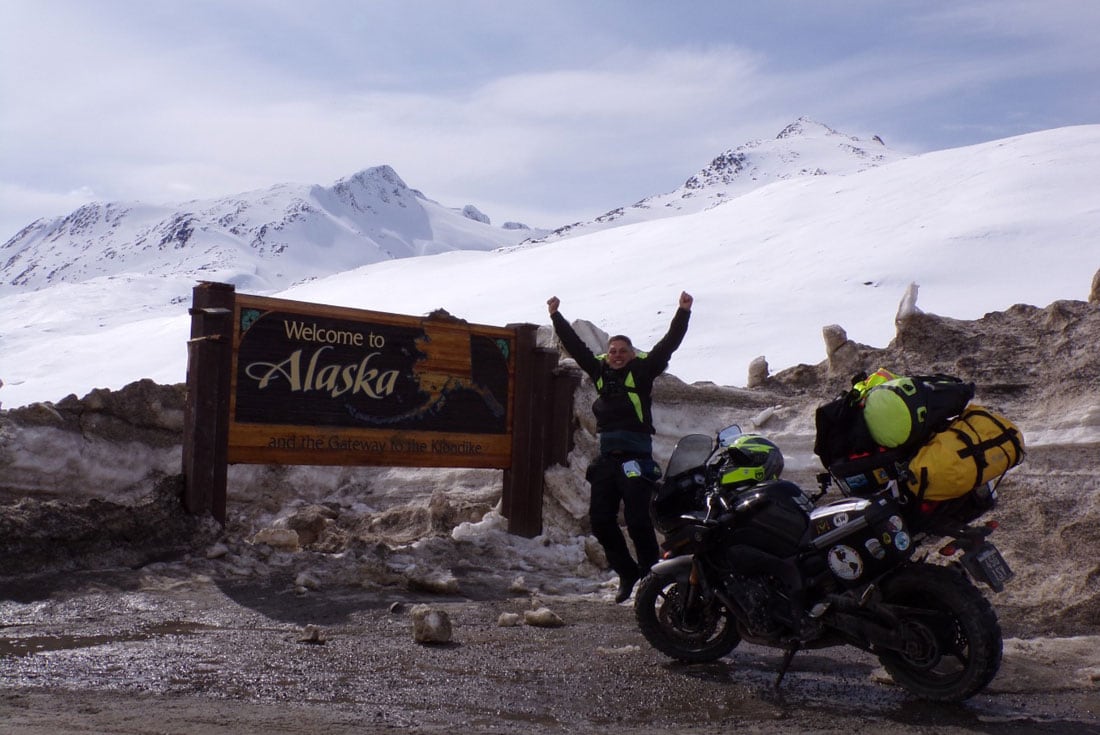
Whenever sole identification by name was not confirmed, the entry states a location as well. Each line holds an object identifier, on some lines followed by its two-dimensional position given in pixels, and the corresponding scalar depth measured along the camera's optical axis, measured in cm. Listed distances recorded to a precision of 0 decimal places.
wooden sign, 796
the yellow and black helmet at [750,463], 532
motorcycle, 467
